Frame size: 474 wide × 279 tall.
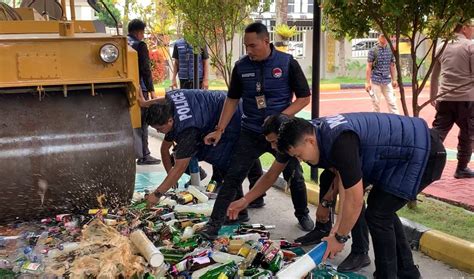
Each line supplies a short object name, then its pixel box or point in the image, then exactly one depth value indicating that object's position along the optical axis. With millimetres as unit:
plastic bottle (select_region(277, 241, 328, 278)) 3420
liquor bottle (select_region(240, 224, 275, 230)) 4836
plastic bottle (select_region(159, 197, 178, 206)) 5598
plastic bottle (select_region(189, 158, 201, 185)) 6035
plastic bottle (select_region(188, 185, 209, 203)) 5730
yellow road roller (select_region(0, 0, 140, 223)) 4395
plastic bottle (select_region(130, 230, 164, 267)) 3828
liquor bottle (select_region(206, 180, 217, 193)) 6094
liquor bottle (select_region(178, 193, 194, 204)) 5660
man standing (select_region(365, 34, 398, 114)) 9469
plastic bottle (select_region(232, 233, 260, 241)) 4539
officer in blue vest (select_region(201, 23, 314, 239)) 4719
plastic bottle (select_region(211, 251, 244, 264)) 4051
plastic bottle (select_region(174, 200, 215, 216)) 5398
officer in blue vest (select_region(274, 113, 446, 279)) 3340
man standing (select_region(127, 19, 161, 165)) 7723
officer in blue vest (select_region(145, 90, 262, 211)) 4559
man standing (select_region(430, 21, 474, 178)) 6488
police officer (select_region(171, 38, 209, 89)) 9070
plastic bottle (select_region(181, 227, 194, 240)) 4609
